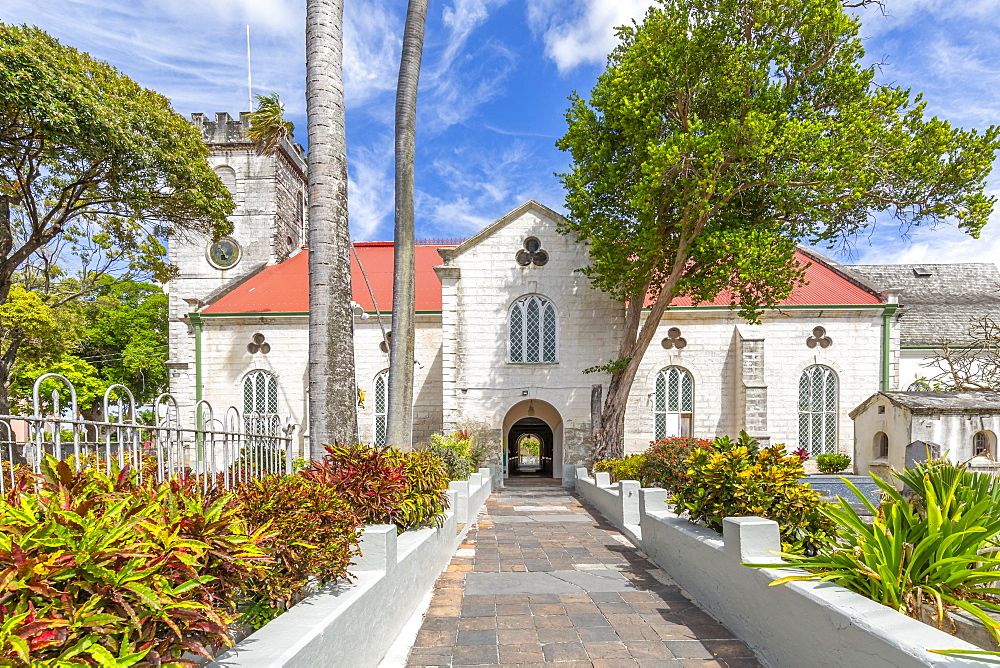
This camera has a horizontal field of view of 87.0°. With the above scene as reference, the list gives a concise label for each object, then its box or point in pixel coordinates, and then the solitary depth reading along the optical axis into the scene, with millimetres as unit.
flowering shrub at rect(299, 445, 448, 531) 5609
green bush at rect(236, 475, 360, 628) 3566
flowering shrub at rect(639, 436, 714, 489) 8921
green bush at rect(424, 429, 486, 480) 13961
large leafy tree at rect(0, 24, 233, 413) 10945
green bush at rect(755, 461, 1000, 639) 3522
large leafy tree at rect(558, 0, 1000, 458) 13555
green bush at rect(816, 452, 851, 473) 19984
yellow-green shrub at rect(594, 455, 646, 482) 13092
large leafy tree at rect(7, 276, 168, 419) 23812
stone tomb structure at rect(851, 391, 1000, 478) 14844
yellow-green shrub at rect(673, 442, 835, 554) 5266
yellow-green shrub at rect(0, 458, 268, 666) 2025
